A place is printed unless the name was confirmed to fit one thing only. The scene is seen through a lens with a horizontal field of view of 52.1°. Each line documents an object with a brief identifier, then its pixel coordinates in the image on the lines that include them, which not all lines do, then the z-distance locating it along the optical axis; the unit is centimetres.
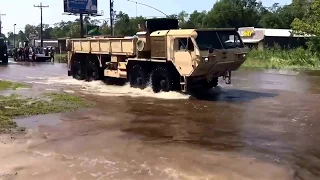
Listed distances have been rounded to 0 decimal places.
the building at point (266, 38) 3730
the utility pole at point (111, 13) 3293
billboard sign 3853
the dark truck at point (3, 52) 2741
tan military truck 996
